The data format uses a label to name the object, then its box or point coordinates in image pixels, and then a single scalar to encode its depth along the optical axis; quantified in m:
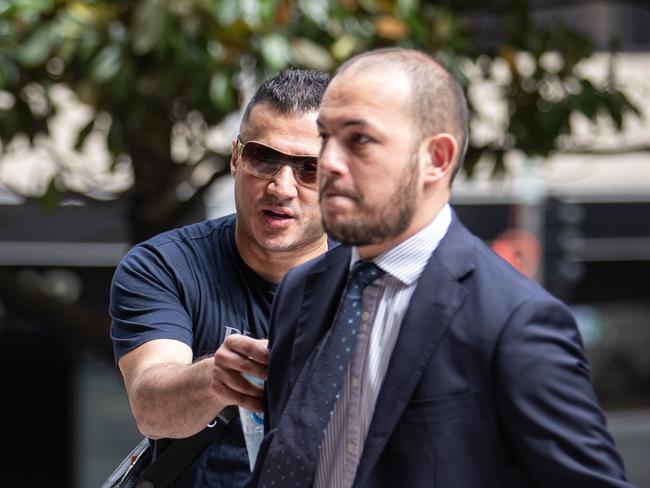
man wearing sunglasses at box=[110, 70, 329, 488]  3.38
